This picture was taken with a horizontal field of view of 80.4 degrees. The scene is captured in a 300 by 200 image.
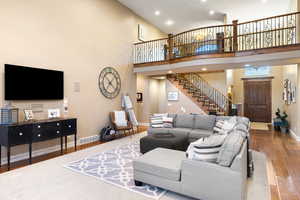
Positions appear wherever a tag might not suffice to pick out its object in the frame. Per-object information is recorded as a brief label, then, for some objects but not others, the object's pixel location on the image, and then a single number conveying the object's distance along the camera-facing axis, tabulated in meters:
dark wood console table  3.53
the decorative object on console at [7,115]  3.68
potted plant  7.18
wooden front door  9.90
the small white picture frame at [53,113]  4.74
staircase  8.29
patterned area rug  2.79
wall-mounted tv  4.00
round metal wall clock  6.41
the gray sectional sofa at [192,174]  2.13
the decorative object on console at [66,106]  5.15
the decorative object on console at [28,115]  4.20
